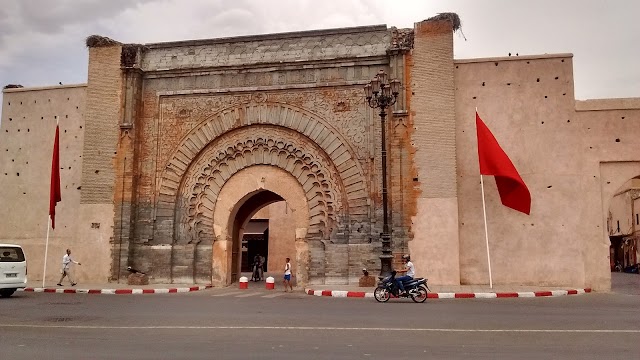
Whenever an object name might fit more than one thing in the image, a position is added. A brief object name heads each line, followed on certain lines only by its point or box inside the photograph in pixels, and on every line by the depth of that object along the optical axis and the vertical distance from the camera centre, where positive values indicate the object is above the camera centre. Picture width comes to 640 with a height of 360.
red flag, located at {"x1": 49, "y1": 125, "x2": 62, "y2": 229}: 15.34 +1.51
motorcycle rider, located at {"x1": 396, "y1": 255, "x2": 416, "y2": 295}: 10.41 -0.65
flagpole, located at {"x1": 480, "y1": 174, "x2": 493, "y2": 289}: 13.36 +0.31
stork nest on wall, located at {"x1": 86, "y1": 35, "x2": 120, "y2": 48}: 16.31 +5.68
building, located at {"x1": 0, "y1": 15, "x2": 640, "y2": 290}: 14.02 +2.23
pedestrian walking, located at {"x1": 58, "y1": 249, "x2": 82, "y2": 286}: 14.64 -0.66
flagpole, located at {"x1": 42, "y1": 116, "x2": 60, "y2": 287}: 14.79 -0.11
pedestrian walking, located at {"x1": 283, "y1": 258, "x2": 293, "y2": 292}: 13.98 -0.83
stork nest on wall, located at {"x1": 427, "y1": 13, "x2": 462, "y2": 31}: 14.66 +5.75
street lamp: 11.83 +3.11
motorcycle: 10.40 -0.86
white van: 11.46 -0.61
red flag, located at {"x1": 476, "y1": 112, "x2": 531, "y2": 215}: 13.54 +1.71
